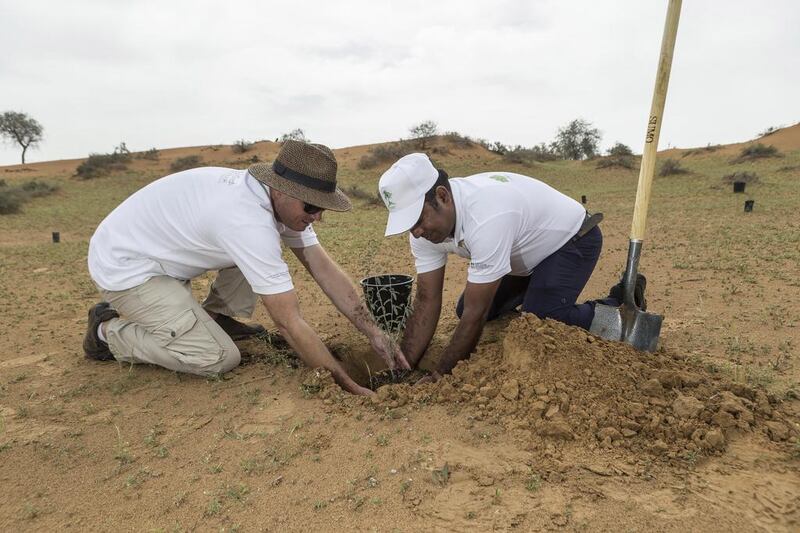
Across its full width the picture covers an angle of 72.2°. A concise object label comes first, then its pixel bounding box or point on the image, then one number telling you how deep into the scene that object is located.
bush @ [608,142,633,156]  21.72
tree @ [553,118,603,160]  33.78
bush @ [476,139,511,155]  23.29
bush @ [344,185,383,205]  12.34
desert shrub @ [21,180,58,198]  15.18
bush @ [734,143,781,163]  17.76
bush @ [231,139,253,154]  29.53
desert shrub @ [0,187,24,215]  12.34
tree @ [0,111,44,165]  35.91
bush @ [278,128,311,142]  28.02
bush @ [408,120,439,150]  27.15
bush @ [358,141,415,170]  20.42
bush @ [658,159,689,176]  15.22
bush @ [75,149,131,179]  21.21
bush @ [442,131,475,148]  24.12
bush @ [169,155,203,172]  23.88
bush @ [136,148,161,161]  26.83
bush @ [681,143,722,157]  23.28
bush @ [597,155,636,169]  18.69
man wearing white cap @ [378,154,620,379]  2.63
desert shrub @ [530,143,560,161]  23.39
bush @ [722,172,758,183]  12.20
